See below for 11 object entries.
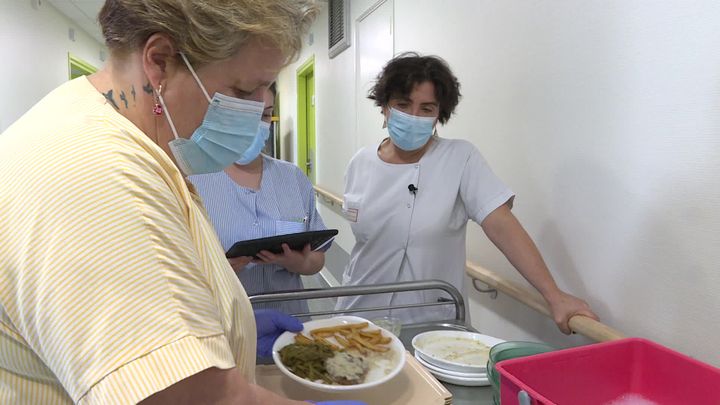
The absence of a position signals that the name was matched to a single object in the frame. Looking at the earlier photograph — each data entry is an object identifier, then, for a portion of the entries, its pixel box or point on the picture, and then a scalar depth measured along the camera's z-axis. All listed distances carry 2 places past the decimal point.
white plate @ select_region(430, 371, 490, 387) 1.05
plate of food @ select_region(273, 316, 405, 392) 0.95
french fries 1.08
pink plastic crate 0.80
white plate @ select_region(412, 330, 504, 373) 1.08
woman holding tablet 1.53
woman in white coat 1.67
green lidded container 0.95
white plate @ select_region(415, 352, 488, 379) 1.06
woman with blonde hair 0.47
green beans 0.96
